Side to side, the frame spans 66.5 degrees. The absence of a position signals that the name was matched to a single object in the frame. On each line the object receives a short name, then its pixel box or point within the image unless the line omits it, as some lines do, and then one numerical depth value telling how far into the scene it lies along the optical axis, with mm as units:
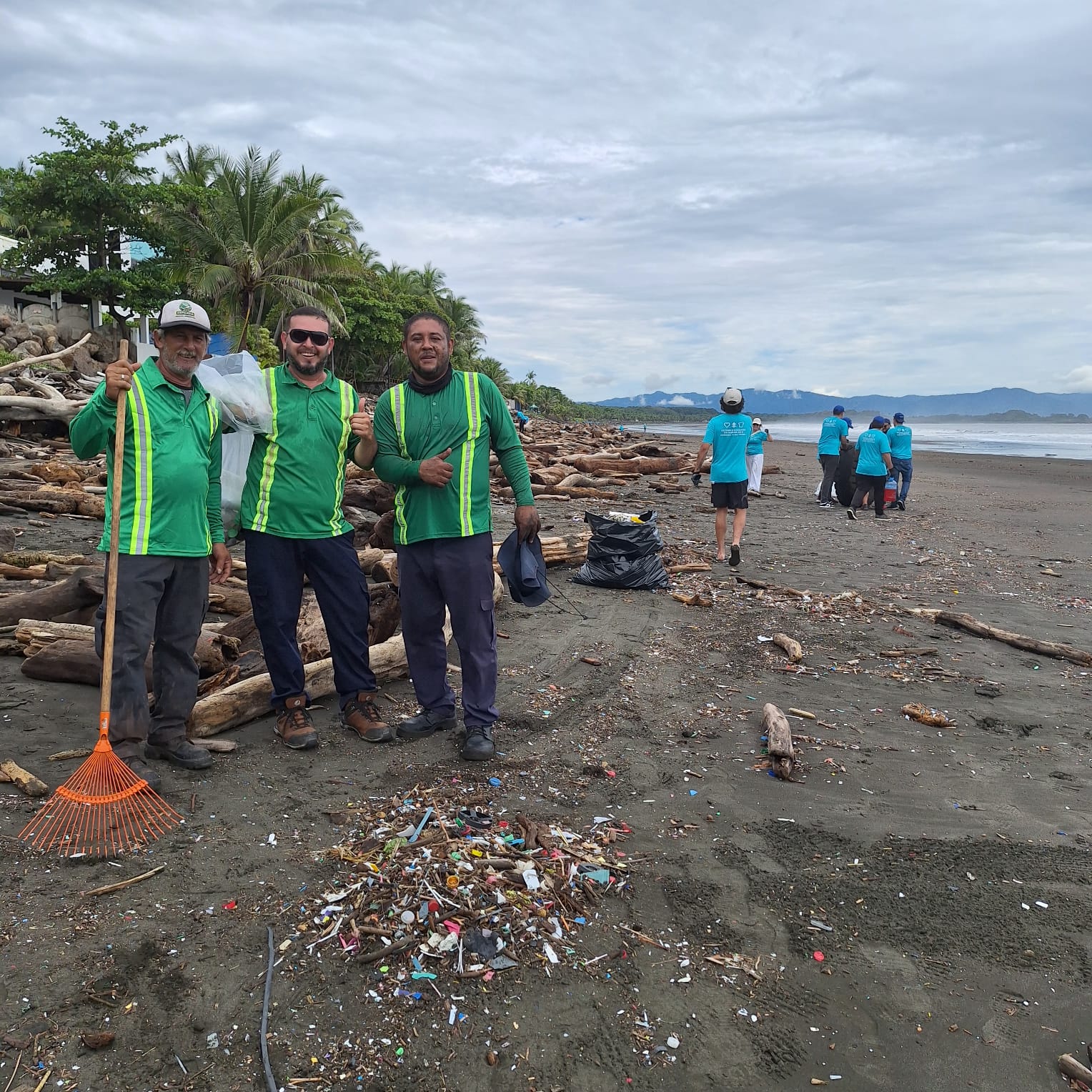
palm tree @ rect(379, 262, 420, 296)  49912
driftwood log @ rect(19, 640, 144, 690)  4895
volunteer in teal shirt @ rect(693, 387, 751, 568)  9180
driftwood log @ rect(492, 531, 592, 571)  8766
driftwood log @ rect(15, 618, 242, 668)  5141
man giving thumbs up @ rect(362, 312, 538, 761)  4250
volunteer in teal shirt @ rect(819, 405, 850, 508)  16078
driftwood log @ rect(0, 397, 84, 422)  13047
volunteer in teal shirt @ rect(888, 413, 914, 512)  15648
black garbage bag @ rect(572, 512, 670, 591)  8242
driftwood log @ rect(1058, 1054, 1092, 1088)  2365
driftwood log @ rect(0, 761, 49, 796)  3688
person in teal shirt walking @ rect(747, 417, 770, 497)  15094
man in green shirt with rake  3742
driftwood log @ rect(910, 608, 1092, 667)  6418
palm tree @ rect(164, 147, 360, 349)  29266
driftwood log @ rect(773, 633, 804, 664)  6281
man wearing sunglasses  4172
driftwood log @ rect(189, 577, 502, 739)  4434
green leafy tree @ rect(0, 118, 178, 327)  27562
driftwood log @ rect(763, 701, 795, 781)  4285
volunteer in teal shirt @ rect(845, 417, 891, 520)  14805
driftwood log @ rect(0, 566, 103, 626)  5559
